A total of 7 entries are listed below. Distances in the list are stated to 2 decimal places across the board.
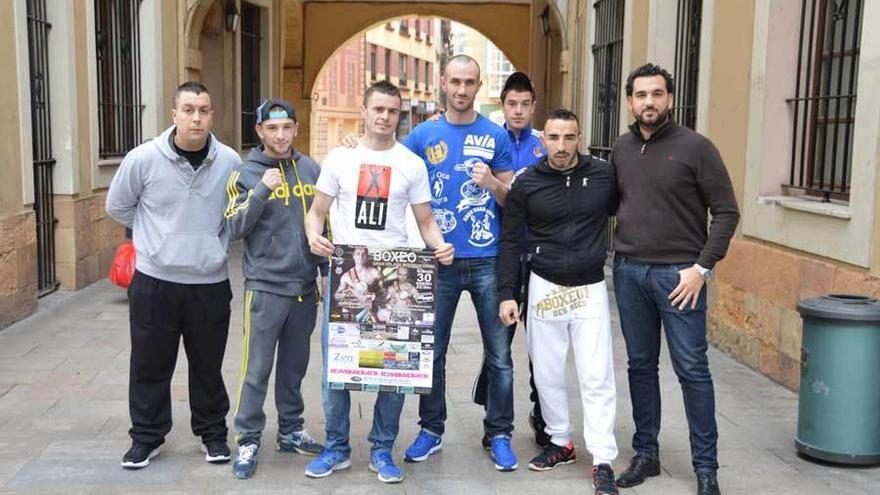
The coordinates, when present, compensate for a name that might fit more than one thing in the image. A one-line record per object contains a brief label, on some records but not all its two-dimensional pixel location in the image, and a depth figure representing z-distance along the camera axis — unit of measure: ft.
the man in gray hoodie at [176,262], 14.93
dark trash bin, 15.19
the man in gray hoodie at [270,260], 14.79
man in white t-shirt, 14.24
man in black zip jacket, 14.47
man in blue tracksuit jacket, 15.99
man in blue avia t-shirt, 15.03
